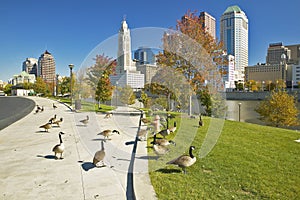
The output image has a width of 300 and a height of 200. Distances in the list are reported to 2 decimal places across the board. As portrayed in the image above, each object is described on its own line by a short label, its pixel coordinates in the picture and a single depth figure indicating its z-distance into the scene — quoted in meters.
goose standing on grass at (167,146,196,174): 4.88
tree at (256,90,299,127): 19.03
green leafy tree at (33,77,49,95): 77.75
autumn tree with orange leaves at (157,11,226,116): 12.76
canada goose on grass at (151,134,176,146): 6.05
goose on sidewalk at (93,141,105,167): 5.41
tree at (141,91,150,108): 21.08
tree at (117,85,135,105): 23.79
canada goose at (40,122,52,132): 10.27
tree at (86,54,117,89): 18.27
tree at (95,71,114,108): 20.58
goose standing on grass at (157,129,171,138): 7.53
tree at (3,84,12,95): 103.08
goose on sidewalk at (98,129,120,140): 8.22
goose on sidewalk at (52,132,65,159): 6.21
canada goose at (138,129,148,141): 7.71
